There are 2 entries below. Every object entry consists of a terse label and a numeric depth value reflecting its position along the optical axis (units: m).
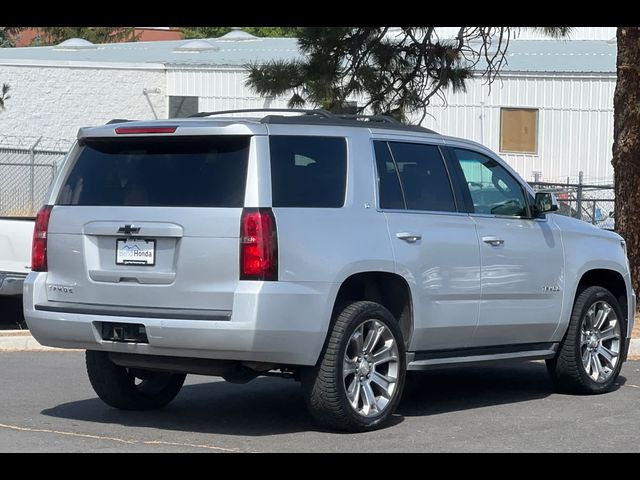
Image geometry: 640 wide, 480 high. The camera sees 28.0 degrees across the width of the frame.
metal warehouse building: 35.16
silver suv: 7.83
